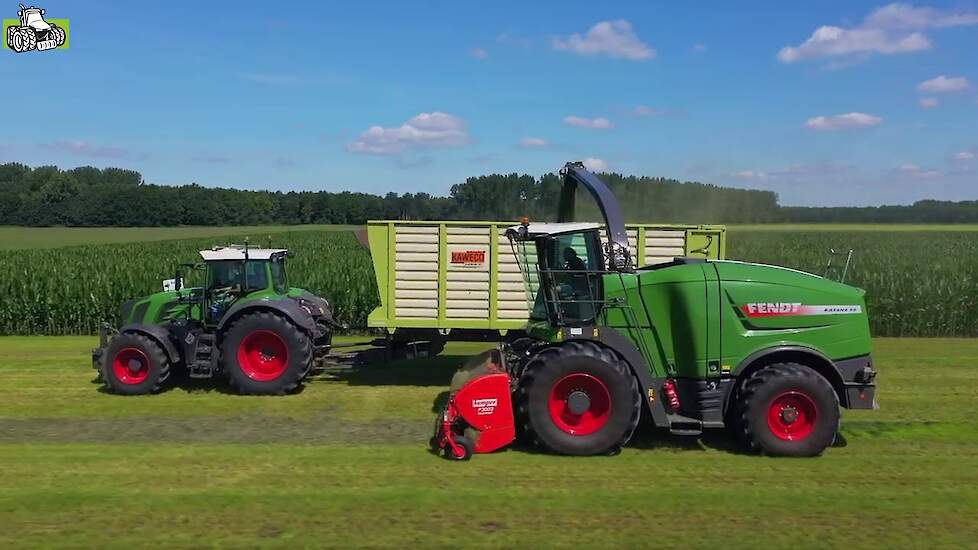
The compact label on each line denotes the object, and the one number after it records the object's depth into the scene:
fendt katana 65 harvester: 6.63
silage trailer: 9.84
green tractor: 9.53
